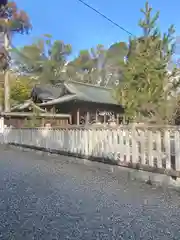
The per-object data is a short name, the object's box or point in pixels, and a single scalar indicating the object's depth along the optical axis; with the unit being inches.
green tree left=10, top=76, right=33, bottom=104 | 1205.1
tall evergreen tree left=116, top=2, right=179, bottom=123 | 302.2
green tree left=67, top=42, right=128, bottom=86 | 1581.0
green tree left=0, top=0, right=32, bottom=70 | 950.5
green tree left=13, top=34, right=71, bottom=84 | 1424.7
